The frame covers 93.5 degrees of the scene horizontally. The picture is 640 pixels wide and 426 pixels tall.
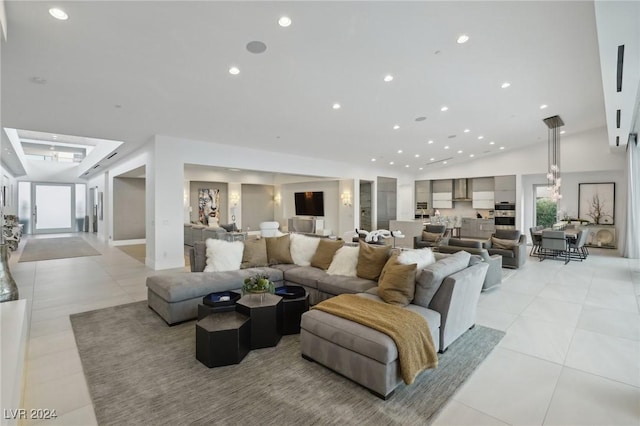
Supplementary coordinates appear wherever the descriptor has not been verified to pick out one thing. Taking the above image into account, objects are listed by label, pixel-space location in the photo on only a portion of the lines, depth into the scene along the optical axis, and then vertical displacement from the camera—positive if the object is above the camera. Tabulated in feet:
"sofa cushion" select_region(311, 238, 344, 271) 14.93 -2.06
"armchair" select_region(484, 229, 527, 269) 22.76 -2.92
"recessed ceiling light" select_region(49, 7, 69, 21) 9.09 +6.15
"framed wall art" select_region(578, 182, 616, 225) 32.63 +0.99
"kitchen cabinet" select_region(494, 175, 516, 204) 37.68 +2.85
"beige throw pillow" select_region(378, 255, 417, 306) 10.02 -2.49
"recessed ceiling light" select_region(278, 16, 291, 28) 10.18 +6.58
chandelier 26.25 +7.12
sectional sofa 7.67 -3.21
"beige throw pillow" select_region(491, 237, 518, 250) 23.04 -2.50
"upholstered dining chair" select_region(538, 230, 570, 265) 25.40 -2.65
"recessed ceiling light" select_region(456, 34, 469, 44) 12.16 +7.10
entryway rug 27.27 -3.73
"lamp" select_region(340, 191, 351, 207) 39.52 +1.87
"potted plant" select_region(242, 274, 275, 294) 10.43 -2.56
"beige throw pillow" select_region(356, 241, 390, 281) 12.78 -2.11
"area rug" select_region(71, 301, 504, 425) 6.84 -4.59
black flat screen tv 42.93 +1.33
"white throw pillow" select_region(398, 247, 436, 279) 11.01 -1.74
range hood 43.92 +3.16
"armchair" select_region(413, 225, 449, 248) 29.17 -2.51
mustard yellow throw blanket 7.64 -3.10
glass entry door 47.75 +0.90
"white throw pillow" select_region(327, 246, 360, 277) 13.76 -2.35
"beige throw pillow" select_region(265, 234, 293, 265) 16.19 -2.05
